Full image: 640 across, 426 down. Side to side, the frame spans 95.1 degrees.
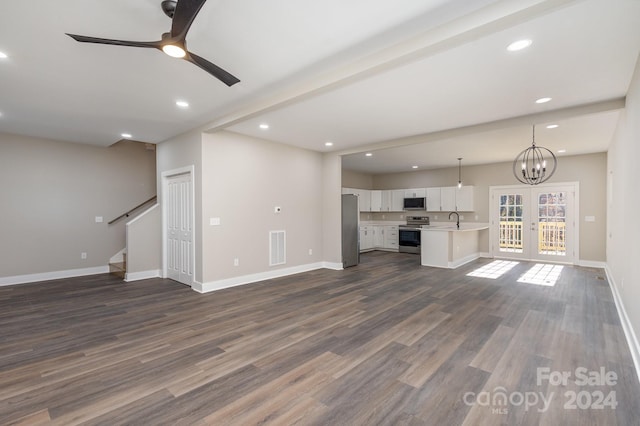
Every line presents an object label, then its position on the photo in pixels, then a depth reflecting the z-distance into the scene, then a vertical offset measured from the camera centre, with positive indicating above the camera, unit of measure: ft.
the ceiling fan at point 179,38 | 5.86 +3.99
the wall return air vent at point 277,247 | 19.31 -2.59
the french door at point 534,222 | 23.91 -1.30
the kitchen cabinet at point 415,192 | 31.00 +1.70
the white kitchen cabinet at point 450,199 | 28.37 +0.92
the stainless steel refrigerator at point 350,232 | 22.84 -1.84
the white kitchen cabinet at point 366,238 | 31.27 -3.19
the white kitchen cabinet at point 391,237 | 32.17 -3.22
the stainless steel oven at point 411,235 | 30.17 -2.75
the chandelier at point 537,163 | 22.83 +3.82
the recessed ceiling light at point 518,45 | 8.02 +4.56
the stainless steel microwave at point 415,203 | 30.83 +0.54
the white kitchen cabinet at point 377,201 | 33.68 +0.86
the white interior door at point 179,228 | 17.42 -1.14
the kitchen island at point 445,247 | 22.27 -3.11
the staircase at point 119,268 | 20.13 -4.07
